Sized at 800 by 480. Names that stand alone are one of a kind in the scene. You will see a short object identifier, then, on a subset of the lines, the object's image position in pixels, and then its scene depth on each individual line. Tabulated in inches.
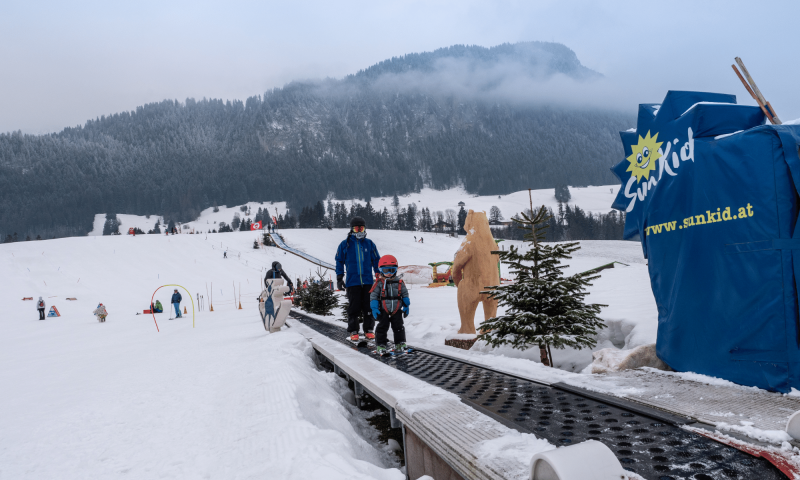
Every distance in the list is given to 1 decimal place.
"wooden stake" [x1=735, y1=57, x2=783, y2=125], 127.7
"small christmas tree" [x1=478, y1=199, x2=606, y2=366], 190.2
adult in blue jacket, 278.4
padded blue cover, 109.5
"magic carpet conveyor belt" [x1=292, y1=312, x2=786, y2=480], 72.2
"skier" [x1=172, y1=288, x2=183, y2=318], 803.8
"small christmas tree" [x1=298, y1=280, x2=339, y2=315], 628.7
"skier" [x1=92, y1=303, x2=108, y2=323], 784.9
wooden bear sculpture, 279.3
